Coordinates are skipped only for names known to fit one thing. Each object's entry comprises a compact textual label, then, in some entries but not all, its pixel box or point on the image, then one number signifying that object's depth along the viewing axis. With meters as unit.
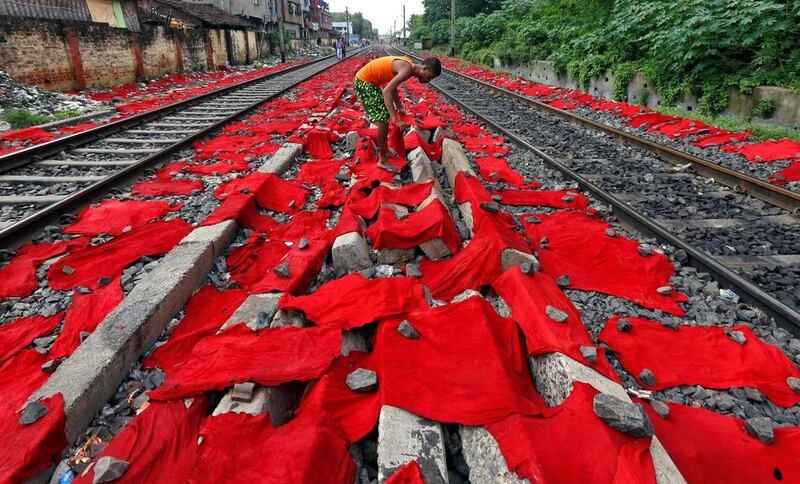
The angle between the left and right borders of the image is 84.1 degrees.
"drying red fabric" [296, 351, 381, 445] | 1.94
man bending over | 5.02
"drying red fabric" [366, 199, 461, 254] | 3.50
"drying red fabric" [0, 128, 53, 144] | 7.63
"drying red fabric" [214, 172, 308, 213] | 4.86
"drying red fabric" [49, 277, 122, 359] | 2.73
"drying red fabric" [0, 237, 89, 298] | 3.31
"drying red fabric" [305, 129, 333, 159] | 7.00
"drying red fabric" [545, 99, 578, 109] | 11.66
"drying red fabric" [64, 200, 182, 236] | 4.30
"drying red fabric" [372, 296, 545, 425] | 1.95
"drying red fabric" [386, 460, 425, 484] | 1.63
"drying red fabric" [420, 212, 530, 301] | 3.09
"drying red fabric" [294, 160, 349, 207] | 4.88
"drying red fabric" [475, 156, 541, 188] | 5.56
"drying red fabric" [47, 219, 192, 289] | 3.45
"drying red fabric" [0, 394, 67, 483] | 1.83
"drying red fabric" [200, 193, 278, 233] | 4.21
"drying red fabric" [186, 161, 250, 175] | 6.05
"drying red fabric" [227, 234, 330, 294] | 3.09
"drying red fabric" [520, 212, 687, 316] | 3.27
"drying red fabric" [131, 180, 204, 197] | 5.26
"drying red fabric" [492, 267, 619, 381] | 2.21
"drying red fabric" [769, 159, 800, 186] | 5.39
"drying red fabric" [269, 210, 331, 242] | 4.13
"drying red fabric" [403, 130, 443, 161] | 6.28
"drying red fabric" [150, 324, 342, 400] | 2.14
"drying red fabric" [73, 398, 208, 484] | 1.83
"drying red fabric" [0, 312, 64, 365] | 2.71
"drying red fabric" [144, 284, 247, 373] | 2.63
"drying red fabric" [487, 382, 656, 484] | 1.59
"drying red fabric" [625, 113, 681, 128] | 8.90
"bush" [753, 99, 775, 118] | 8.14
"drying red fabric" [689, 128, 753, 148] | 7.25
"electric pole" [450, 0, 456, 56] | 32.30
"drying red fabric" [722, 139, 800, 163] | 6.26
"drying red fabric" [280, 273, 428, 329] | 2.59
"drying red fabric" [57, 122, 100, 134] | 8.45
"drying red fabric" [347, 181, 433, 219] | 4.19
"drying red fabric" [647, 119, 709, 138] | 7.93
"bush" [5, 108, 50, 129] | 8.84
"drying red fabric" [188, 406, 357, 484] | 1.67
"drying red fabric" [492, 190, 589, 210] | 4.82
